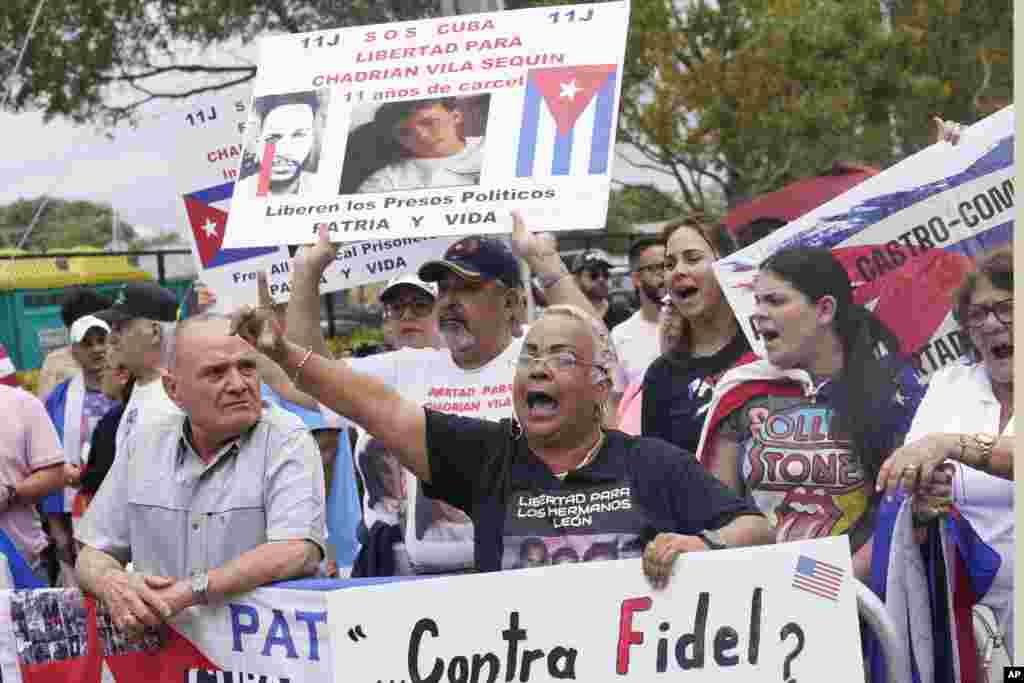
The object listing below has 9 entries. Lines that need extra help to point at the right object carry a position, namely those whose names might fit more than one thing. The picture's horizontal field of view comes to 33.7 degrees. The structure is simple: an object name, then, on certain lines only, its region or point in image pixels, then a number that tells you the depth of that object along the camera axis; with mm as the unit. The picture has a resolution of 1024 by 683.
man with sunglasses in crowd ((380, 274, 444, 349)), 6258
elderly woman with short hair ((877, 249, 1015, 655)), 3680
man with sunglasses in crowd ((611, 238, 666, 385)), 6758
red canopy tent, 6285
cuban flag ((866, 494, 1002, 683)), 3941
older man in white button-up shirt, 4363
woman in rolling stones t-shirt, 4527
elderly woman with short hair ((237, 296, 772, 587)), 3826
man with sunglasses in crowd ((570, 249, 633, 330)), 9180
